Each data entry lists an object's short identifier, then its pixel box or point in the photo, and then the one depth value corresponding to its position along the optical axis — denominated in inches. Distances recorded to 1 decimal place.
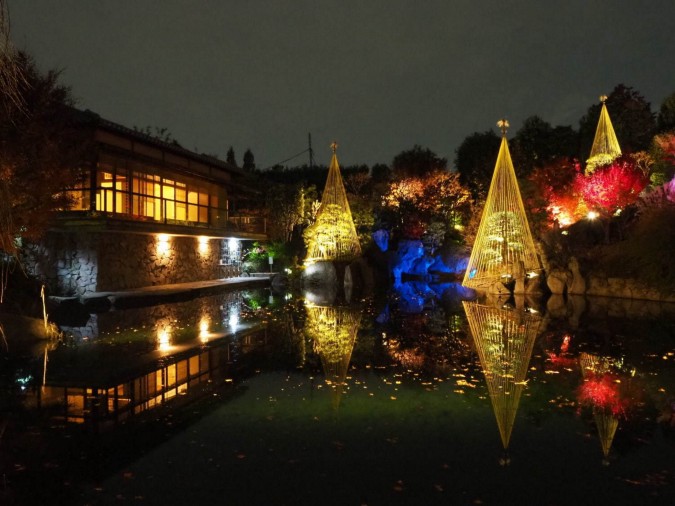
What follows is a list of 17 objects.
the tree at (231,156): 1811.3
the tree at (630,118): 1035.9
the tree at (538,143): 1174.1
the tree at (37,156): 437.7
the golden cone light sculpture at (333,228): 892.6
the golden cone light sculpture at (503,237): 699.4
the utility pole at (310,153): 1635.7
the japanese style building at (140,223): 651.5
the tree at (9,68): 112.9
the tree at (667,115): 978.7
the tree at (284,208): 1046.4
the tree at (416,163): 1295.5
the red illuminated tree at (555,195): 850.8
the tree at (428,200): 1245.1
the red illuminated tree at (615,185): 747.4
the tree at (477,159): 1310.3
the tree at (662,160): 748.0
